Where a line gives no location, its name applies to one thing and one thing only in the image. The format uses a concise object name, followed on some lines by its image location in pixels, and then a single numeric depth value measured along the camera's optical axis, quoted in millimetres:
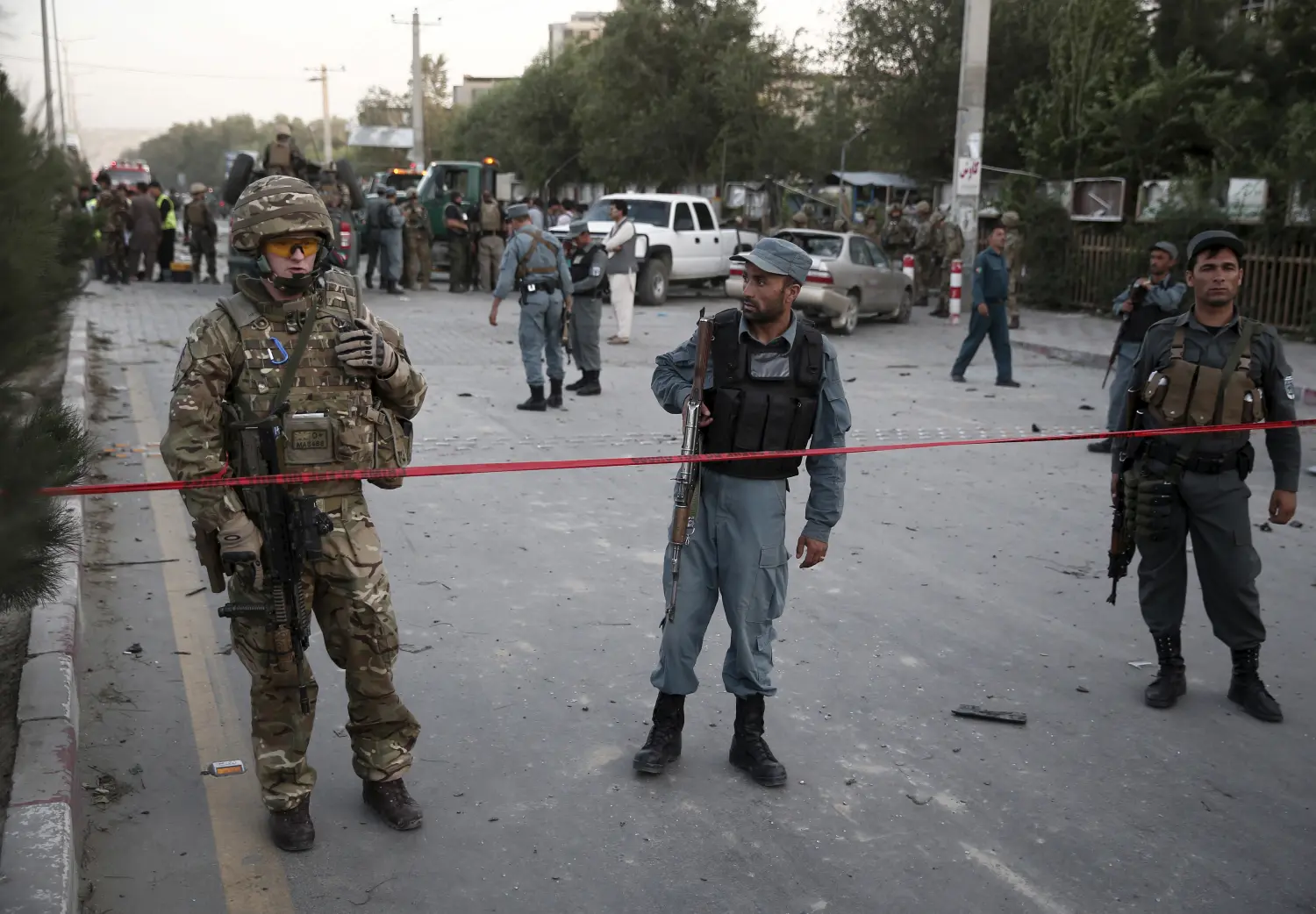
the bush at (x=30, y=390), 2297
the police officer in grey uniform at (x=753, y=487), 4375
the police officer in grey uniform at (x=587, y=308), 12430
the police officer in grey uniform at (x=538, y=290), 11359
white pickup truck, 22594
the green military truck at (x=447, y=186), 26469
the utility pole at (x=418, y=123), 46500
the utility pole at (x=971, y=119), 20688
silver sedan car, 19094
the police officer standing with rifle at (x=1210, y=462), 5074
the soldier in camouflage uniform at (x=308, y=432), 3709
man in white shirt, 15805
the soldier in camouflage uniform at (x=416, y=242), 23891
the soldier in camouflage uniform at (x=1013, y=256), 19859
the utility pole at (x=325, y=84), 82619
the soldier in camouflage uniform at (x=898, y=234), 24375
